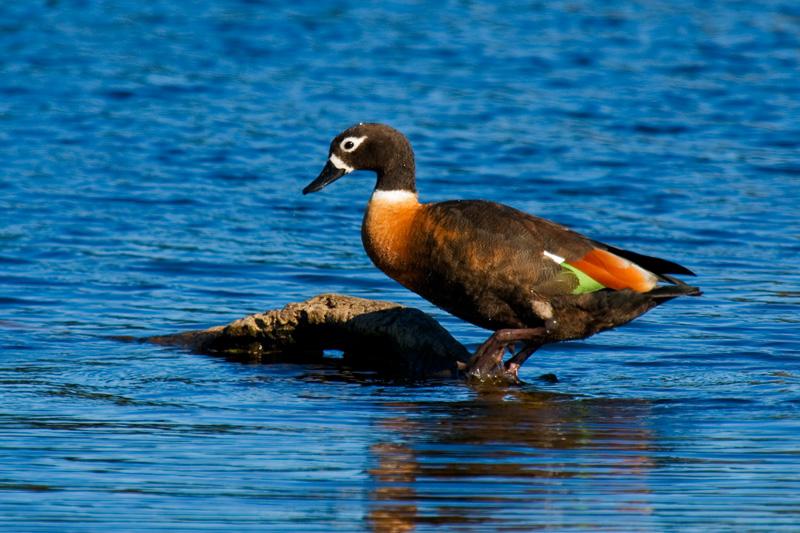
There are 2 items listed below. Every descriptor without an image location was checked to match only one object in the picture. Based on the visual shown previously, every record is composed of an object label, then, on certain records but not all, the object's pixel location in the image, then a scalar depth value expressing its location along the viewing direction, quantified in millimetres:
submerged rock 18391
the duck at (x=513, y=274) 17406
